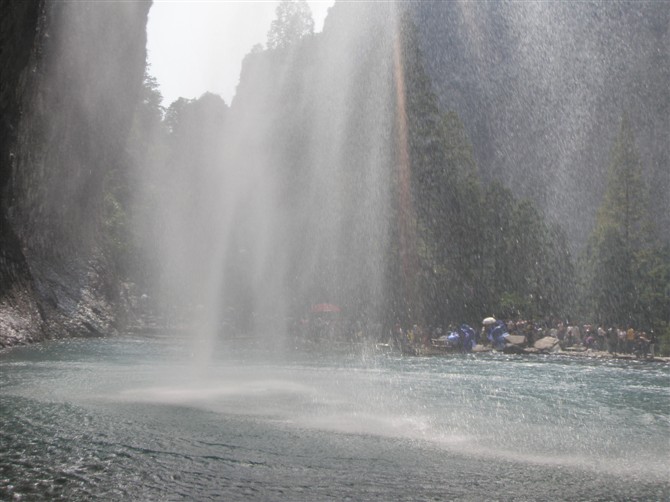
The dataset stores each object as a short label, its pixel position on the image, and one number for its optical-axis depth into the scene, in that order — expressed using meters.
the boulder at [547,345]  28.86
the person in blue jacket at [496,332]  30.22
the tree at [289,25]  74.44
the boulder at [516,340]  28.72
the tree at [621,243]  38.78
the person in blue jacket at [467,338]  30.06
